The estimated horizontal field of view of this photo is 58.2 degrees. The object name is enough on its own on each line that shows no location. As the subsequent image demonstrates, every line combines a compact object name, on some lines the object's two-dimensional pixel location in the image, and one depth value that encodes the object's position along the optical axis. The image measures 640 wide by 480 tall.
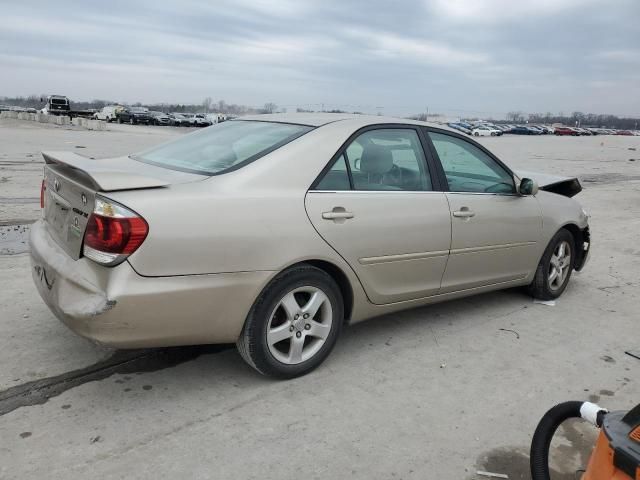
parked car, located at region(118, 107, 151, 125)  56.72
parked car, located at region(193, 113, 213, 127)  63.66
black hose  2.32
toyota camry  2.81
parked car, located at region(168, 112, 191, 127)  61.06
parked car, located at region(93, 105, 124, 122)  58.92
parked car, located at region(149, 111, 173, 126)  57.78
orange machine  1.71
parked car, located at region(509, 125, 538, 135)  87.19
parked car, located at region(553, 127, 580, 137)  89.38
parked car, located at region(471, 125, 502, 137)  67.54
